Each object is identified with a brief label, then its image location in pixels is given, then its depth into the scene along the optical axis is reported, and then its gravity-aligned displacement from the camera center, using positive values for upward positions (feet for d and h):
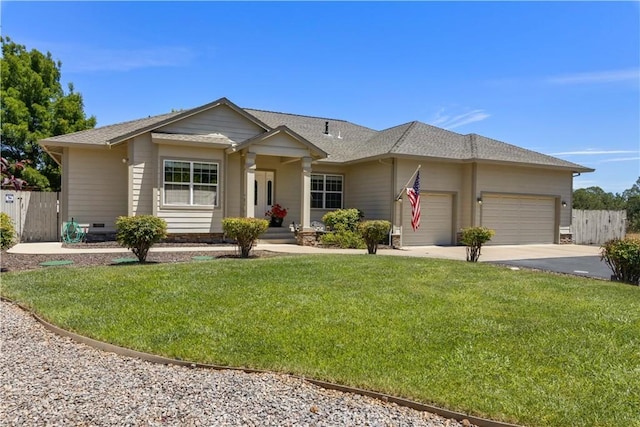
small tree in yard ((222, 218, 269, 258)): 36.73 -1.14
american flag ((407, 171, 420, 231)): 51.21 +2.31
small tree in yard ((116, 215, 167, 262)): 31.78 -1.29
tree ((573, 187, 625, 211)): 142.82 +7.86
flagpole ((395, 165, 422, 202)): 55.21 +3.94
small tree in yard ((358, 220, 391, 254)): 41.93 -1.29
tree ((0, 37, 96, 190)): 78.38 +20.39
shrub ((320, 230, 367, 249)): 50.78 -2.57
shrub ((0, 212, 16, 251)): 29.07 -1.38
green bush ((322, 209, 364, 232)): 54.49 -0.21
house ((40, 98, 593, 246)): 48.93 +5.60
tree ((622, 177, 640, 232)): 98.66 +5.73
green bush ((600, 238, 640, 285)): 28.19 -2.36
